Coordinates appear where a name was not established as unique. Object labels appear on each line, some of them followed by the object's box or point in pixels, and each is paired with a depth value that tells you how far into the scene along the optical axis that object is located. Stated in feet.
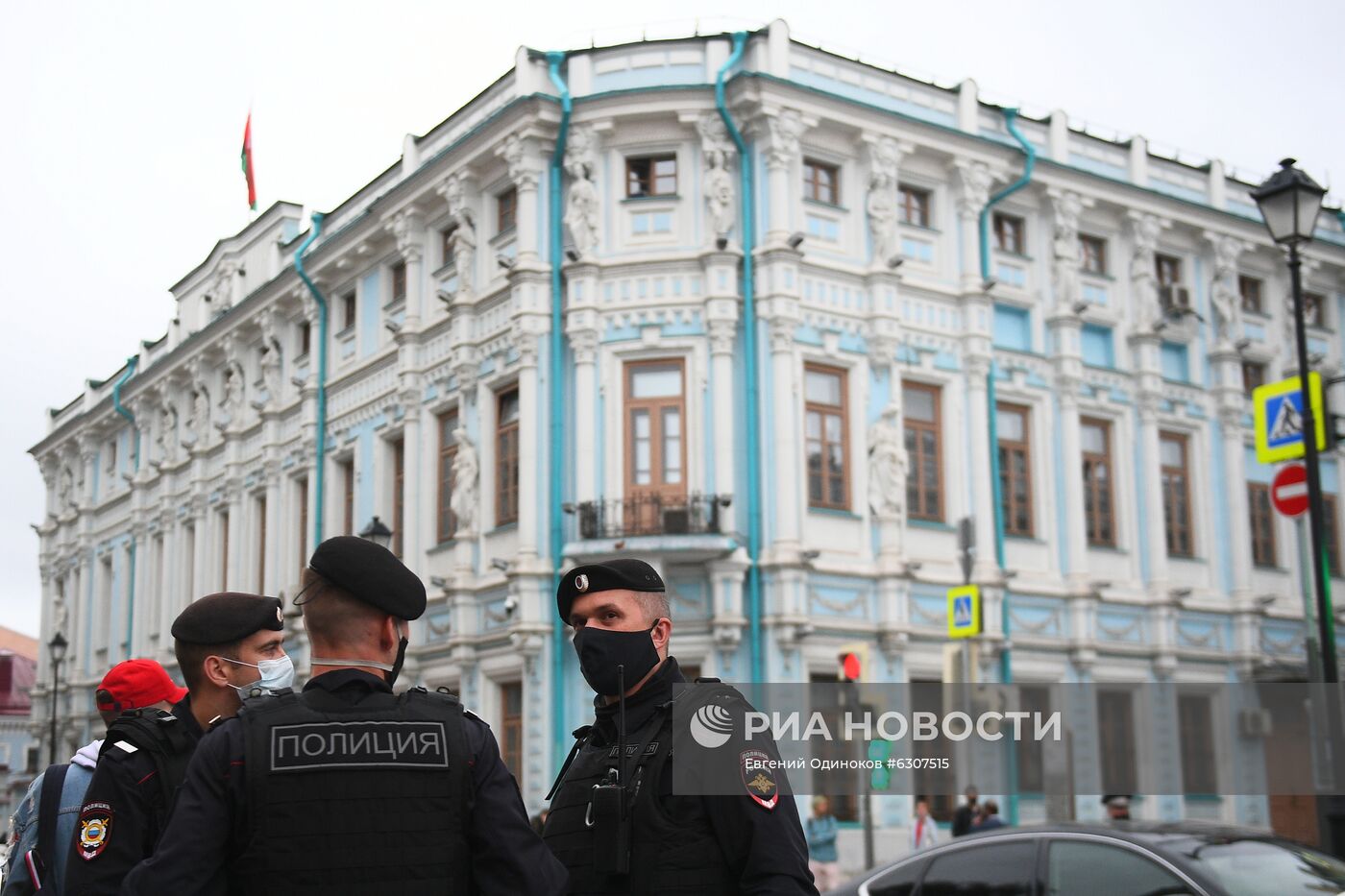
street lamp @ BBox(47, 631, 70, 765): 120.56
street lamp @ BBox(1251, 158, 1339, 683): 42.88
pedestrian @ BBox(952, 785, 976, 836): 61.98
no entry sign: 48.34
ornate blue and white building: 74.90
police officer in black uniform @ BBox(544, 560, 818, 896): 13.30
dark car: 23.99
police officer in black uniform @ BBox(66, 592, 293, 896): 14.23
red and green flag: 117.19
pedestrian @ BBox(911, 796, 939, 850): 66.24
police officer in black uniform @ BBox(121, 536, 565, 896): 11.58
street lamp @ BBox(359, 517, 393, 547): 63.16
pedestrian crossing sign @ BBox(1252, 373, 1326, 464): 49.06
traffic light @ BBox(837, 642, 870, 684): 65.82
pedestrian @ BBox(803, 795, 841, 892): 60.23
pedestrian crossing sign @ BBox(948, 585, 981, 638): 63.41
